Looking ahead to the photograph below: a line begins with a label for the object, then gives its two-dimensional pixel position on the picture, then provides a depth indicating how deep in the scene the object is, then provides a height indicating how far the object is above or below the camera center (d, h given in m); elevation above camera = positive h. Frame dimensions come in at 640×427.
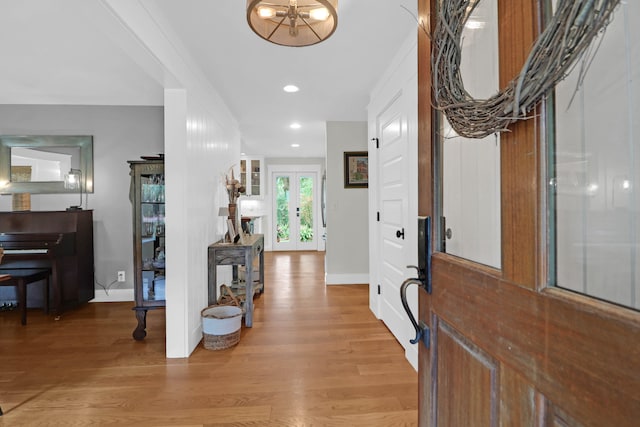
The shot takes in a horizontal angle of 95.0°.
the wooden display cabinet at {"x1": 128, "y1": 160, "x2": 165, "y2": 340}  2.56 -0.26
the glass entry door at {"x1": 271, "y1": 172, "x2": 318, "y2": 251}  7.55 +0.13
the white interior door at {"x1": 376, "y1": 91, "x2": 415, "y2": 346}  2.31 +0.03
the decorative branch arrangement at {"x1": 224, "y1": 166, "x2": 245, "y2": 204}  3.11 +0.28
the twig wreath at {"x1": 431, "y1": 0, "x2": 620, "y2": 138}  0.41 +0.25
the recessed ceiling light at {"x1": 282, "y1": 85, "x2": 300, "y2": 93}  2.92 +1.29
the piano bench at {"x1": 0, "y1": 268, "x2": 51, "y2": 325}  2.80 -0.63
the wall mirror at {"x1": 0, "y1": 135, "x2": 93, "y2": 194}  3.37 +0.62
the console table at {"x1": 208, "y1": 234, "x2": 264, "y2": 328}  2.78 -0.44
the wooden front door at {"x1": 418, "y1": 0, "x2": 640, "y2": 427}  0.39 -0.19
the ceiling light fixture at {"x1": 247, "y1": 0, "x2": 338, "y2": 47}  1.36 +0.93
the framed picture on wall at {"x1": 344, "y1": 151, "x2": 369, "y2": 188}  4.24 +0.66
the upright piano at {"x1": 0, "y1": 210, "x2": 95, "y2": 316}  2.96 -0.34
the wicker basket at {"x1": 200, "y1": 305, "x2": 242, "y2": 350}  2.36 -0.94
